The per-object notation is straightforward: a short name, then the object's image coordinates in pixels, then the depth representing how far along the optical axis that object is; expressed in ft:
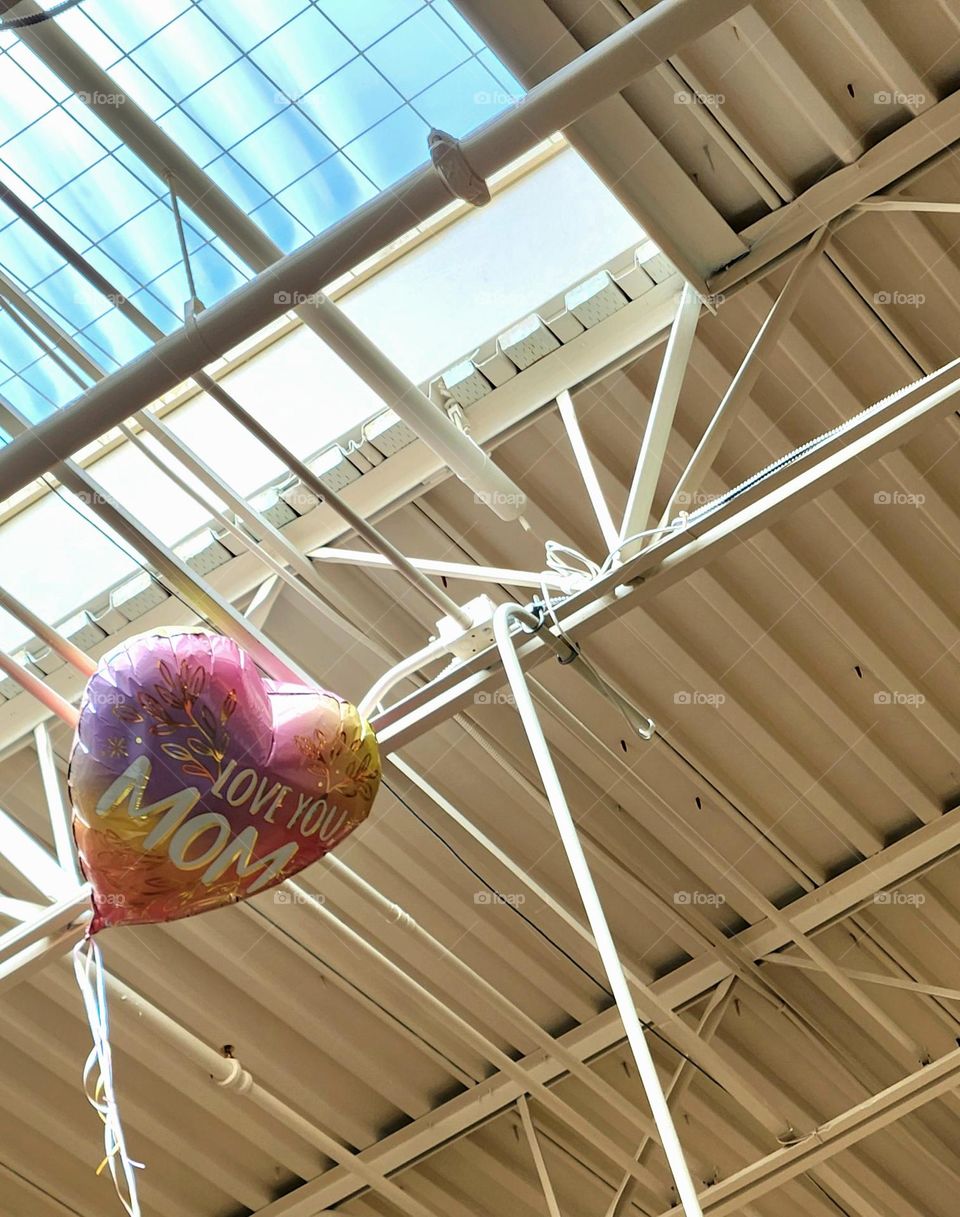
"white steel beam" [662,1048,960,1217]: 23.75
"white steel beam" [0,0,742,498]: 11.57
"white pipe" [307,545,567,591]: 16.68
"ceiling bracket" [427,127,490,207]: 12.05
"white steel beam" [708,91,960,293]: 16.05
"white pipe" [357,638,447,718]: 16.30
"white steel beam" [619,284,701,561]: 15.97
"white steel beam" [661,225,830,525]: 15.96
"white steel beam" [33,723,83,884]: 17.31
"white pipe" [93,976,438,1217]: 20.88
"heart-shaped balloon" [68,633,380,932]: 10.96
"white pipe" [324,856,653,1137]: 19.85
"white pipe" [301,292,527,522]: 14.46
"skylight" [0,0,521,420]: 14.76
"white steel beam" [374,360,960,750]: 14.57
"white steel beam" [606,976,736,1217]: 23.56
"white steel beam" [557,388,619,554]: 16.15
